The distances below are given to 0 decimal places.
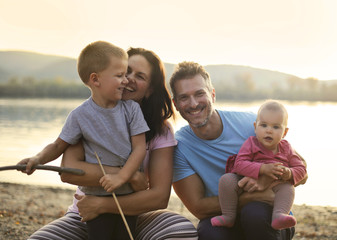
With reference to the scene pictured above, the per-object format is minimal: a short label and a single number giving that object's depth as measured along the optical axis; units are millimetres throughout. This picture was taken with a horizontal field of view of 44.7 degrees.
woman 2629
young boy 2539
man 3000
